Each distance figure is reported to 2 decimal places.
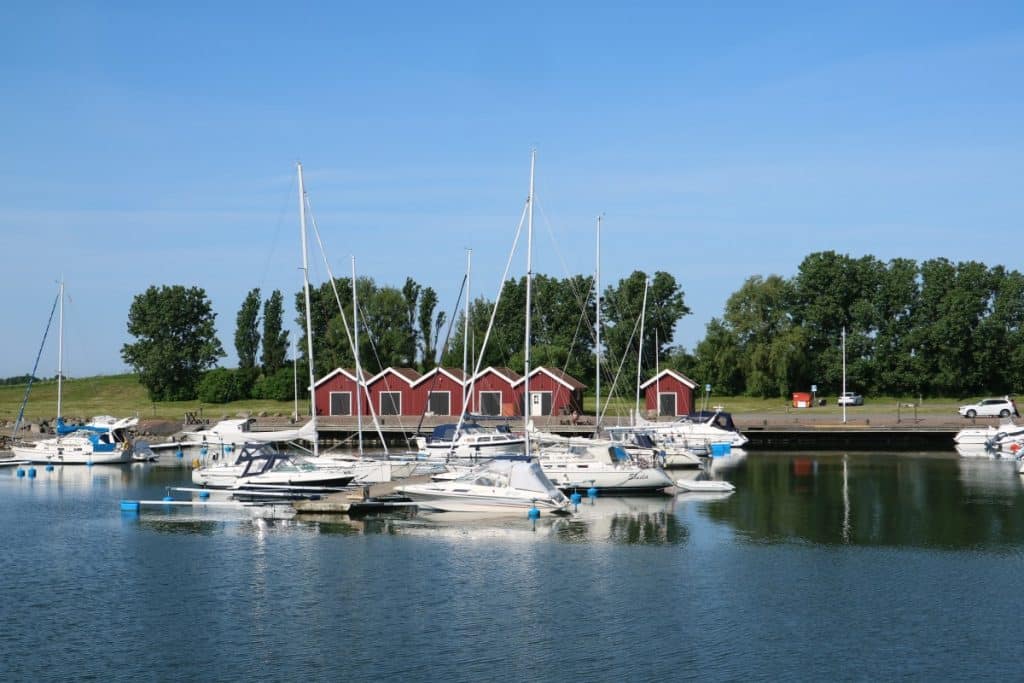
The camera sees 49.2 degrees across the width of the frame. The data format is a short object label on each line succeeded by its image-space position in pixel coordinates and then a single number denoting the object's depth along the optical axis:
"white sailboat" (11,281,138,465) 66.19
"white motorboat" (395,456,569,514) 41.53
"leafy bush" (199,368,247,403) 111.56
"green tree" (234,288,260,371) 121.25
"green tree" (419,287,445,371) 124.35
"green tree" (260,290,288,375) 120.94
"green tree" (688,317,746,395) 108.00
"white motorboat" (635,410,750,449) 73.44
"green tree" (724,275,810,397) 105.50
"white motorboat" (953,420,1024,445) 72.03
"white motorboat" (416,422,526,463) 59.00
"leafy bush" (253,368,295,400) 110.94
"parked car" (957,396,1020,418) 88.46
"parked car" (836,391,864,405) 102.50
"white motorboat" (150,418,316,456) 68.44
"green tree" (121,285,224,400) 116.06
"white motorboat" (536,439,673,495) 48.62
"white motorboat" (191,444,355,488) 45.88
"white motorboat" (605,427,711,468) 60.28
